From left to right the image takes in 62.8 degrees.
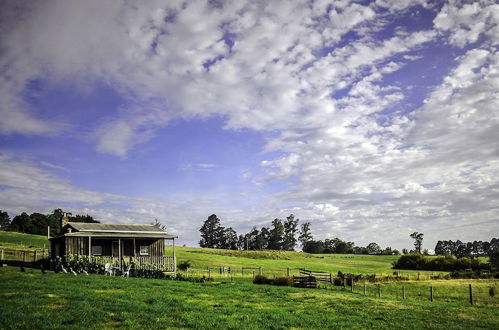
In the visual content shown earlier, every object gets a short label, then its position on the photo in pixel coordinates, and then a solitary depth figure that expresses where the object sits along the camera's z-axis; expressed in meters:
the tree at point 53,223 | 117.87
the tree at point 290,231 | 173.25
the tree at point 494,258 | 80.16
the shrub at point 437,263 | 85.57
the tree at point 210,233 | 173.50
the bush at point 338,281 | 41.38
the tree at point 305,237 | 177.12
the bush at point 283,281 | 36.28
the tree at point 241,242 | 174.57
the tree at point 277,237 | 172.48
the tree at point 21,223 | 116.29
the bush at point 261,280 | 37.88
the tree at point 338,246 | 184.00
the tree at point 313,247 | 174.88
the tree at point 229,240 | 173.29
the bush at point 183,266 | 49.59
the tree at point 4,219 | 136.50
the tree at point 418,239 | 173.57
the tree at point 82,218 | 111.46
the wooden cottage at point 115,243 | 39.94
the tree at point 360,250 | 186.55
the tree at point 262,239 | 170.98
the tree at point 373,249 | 190.69
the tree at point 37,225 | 114.69
